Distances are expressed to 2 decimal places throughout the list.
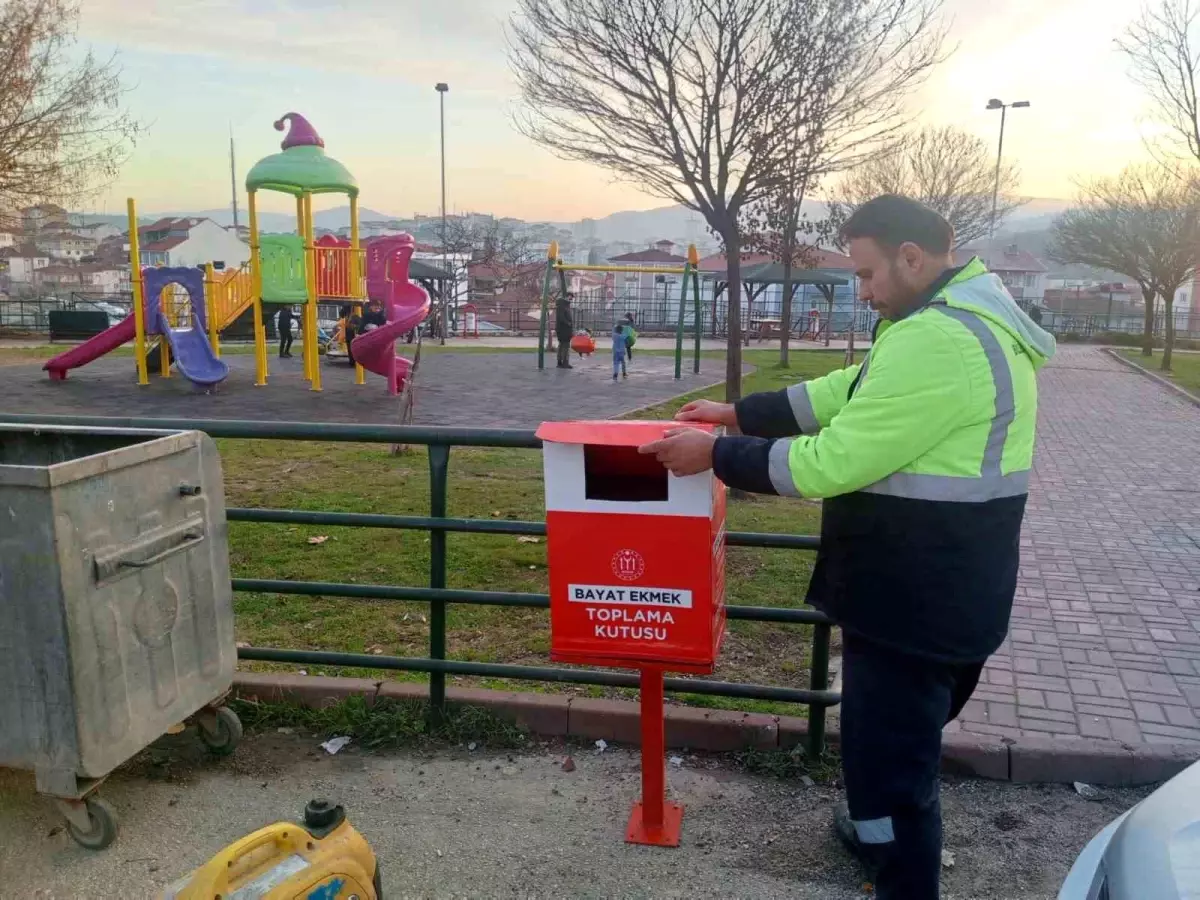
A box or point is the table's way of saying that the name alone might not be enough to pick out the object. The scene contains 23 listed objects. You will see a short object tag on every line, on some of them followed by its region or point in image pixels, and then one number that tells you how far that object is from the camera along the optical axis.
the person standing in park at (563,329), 21.73
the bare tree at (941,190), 28.12
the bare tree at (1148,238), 28.84
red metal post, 2.86
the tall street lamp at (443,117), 43.09
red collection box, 2.53
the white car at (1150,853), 1.83
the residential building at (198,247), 80.12
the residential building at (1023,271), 88.88
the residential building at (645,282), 47.16
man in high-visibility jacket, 2.19
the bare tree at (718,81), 8.55
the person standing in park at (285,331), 24.31
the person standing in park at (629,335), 20.20
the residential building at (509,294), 46.84
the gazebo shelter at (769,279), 32.72
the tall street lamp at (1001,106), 35.87
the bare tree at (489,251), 55.28
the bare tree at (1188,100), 16.97
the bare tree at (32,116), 16.77
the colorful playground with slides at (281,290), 16.69
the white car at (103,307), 36.59
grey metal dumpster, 2.50
